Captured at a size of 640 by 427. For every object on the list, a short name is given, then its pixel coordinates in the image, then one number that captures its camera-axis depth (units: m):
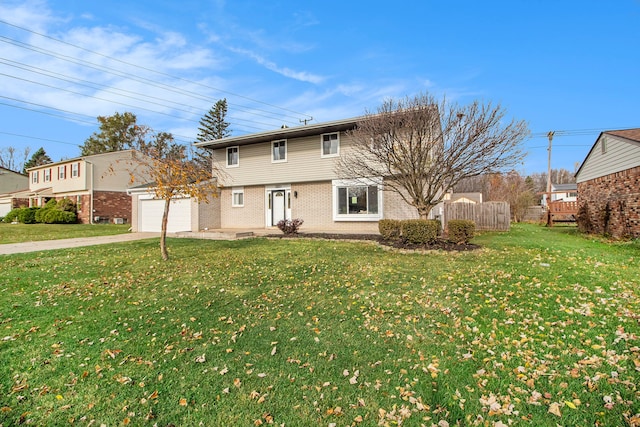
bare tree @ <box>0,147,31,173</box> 50.41
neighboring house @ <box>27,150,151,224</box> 26.75
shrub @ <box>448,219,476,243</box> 9.90
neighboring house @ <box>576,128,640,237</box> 11.78
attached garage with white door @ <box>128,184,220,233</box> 16.59
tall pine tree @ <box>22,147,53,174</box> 51.81
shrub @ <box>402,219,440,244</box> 9.68
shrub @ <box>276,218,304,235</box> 13.65
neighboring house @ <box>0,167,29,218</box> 32.81
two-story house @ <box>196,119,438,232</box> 14.52
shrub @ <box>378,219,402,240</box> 10.70
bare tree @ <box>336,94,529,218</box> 9.63
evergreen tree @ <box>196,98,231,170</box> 43.53
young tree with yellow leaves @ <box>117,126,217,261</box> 8.81
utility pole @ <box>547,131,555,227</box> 30.59
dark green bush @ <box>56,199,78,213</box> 27.08
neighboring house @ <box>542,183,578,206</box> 43.92
